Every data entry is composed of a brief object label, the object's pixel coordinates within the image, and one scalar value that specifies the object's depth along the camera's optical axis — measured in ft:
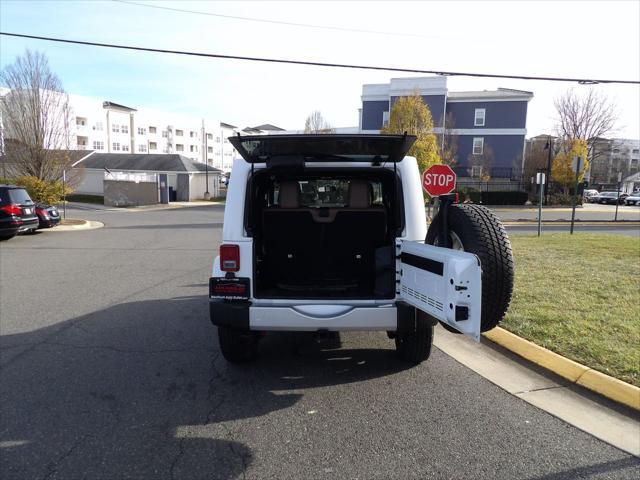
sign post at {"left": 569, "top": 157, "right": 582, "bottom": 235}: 45.76
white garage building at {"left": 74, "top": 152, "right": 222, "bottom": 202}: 135.44
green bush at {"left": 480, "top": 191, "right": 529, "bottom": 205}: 128.47
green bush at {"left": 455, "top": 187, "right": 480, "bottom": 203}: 120.26
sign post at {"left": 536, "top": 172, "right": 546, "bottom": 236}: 52.69
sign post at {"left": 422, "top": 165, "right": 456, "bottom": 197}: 47.62
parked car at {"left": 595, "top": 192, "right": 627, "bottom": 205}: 172.76
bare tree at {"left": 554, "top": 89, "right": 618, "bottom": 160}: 151.98
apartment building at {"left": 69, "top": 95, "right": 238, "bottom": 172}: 201.87
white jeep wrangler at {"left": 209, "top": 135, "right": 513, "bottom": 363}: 10.33
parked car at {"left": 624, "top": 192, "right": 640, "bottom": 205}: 164.13
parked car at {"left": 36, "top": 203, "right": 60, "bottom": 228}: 53.72
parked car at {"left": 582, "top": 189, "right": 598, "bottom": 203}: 181.98
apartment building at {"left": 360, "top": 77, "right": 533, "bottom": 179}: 140.56
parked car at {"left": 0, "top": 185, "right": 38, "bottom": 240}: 44.50
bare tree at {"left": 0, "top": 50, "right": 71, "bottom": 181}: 66.59
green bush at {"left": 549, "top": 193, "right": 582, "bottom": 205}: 132.77
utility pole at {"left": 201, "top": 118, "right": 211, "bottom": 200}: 145.07
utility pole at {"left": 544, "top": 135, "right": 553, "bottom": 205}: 120.78
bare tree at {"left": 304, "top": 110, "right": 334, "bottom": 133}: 155.84
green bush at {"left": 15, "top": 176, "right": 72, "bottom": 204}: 66.18
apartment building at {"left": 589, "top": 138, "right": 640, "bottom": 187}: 263.08
